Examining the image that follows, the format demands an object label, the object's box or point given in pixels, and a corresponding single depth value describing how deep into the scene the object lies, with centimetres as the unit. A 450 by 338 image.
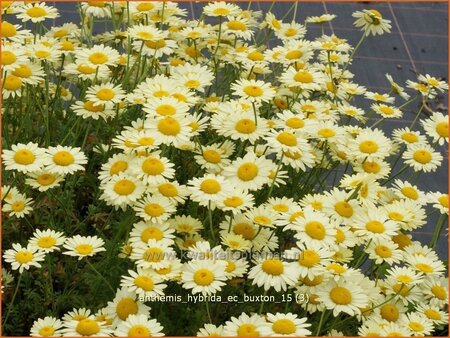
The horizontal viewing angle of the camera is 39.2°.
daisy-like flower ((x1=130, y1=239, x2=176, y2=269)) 52
